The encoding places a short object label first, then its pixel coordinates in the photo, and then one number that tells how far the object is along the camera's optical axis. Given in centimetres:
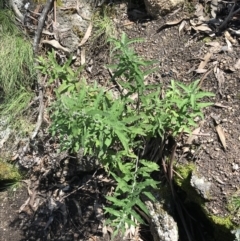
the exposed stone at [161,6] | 269
